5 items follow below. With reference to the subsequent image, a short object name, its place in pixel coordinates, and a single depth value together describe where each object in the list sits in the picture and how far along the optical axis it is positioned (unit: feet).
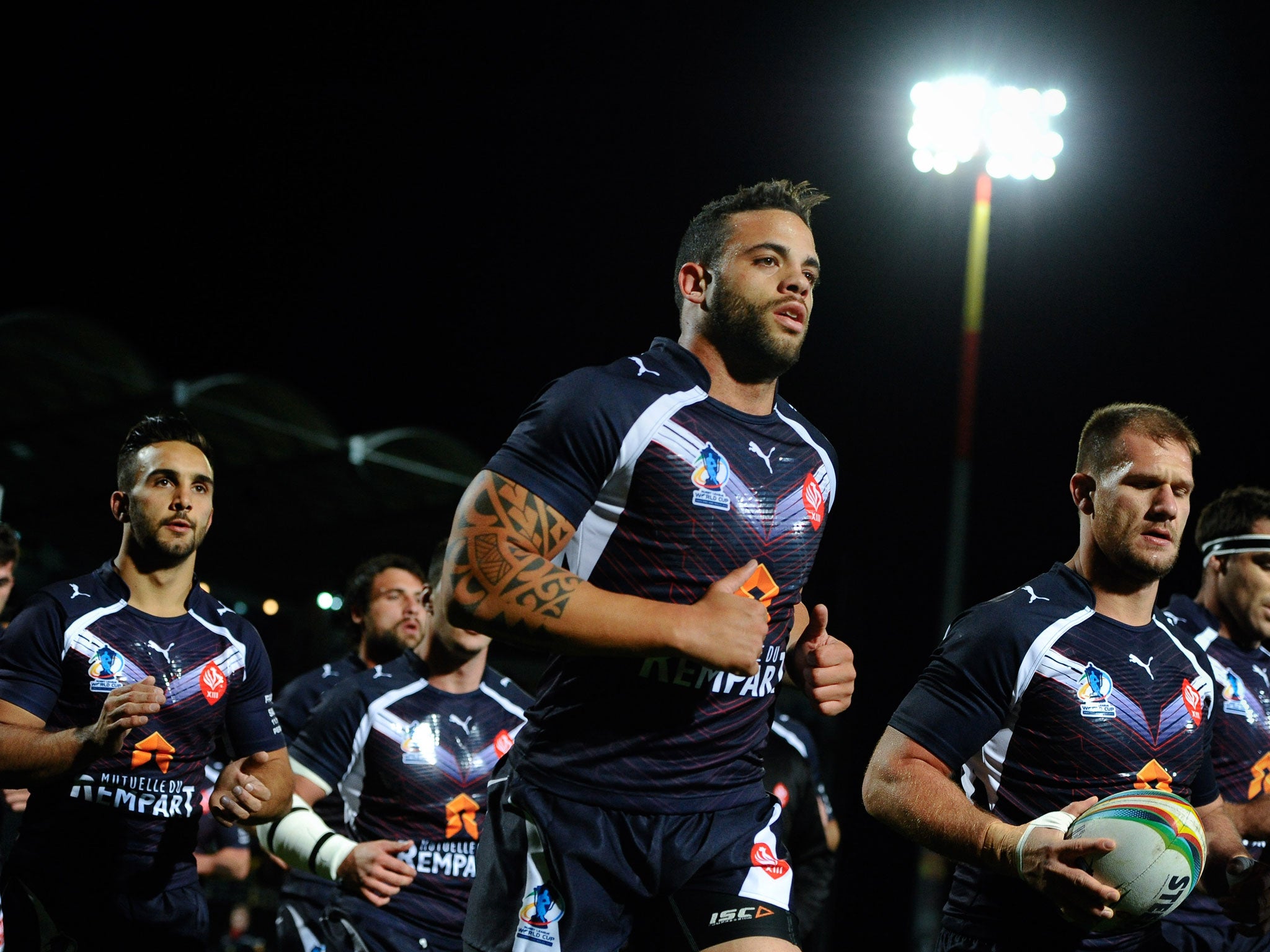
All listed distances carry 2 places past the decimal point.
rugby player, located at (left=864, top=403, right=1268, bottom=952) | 12.66
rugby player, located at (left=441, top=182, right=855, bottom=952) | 9.85
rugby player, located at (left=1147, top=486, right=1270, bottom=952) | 18.08
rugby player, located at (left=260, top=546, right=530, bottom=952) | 17.42
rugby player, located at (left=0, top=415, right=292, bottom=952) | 15.16
